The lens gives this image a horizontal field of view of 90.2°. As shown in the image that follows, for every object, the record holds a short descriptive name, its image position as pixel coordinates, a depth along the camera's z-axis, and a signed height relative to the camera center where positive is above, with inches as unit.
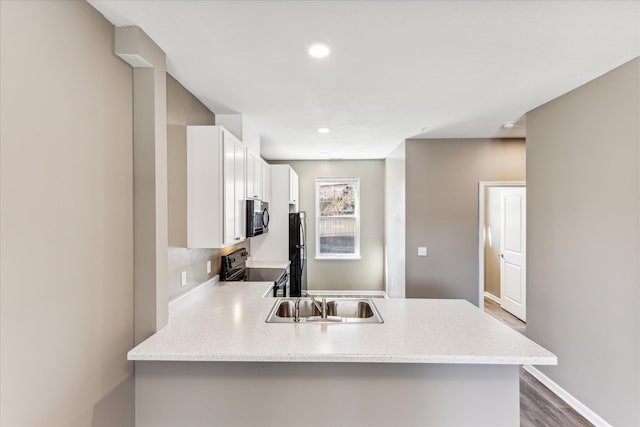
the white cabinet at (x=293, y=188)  173.3 +15.8
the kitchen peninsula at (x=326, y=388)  66.2 -36.4
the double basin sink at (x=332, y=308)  92.6 -27.5
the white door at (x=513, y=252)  191.9 -24.0
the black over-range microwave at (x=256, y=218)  119.0 -1.1
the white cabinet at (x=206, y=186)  93.5 +8.5
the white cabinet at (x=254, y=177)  122.5 +15.9
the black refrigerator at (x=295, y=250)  169.9 -19.1
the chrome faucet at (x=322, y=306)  83.2 -25.3
